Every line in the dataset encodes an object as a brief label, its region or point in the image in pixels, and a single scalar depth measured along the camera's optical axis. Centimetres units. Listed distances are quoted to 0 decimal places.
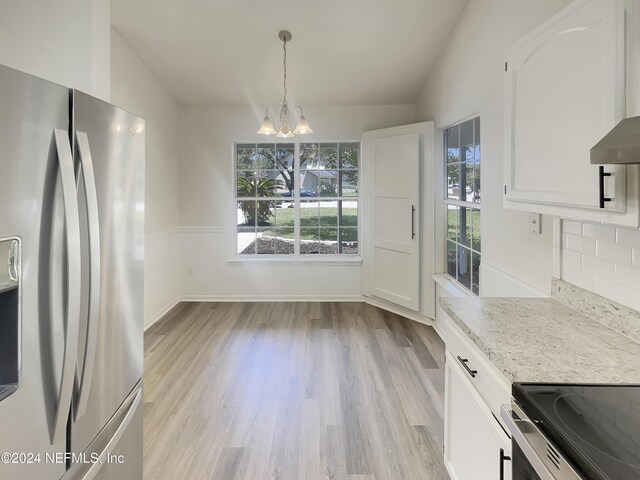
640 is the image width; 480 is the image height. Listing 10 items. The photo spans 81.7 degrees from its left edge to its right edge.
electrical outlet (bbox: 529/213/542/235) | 203
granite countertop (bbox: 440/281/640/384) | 108
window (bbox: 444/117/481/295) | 314
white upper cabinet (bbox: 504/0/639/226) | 106
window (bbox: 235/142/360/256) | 505
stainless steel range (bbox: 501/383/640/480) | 75
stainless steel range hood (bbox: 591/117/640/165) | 90
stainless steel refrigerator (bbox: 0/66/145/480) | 82
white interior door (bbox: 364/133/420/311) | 415
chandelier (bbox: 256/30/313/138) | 300
